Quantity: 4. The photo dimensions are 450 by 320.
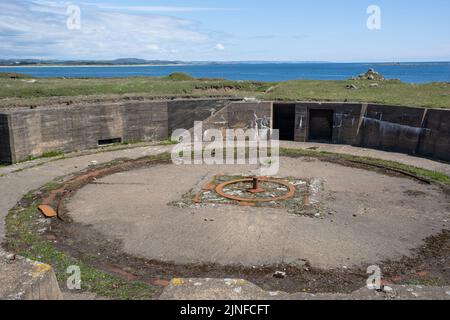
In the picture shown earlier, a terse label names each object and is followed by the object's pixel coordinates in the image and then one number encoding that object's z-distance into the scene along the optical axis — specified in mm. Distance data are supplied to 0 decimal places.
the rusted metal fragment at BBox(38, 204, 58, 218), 9847
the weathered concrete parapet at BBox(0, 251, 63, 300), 4215
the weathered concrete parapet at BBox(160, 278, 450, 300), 4316
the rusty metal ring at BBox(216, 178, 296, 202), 10656
